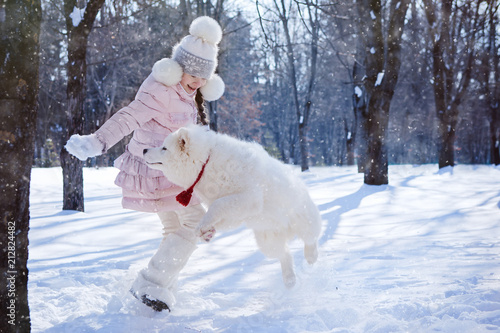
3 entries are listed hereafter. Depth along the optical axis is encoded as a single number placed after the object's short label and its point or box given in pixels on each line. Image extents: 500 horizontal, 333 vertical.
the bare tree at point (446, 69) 15.05
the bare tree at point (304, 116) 17.41
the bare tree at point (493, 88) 19.67
